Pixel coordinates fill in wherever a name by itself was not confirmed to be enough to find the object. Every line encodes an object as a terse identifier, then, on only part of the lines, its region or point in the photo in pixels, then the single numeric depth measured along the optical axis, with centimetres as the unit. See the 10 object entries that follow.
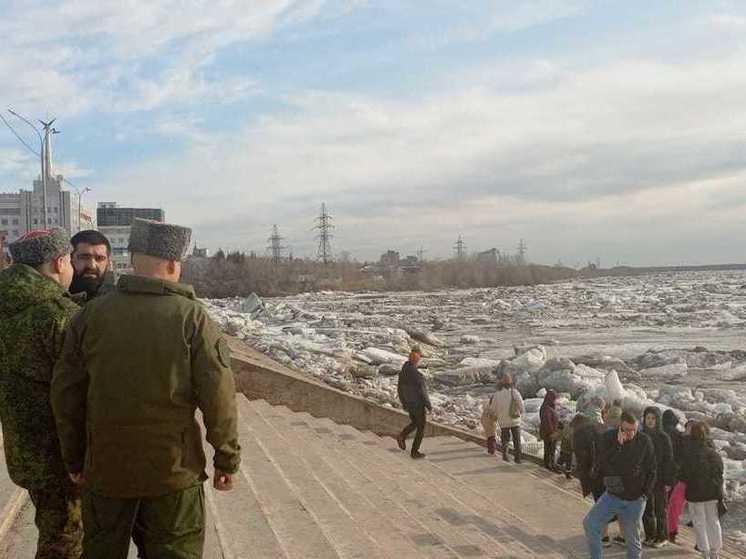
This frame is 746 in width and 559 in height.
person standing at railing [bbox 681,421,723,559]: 666
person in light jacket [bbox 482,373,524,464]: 1036
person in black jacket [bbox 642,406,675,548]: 673
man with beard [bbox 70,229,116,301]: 393
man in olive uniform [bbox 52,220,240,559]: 247
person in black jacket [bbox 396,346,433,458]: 991
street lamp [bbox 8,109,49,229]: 2390
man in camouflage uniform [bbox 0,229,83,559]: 280
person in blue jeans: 573
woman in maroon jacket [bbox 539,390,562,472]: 1001
